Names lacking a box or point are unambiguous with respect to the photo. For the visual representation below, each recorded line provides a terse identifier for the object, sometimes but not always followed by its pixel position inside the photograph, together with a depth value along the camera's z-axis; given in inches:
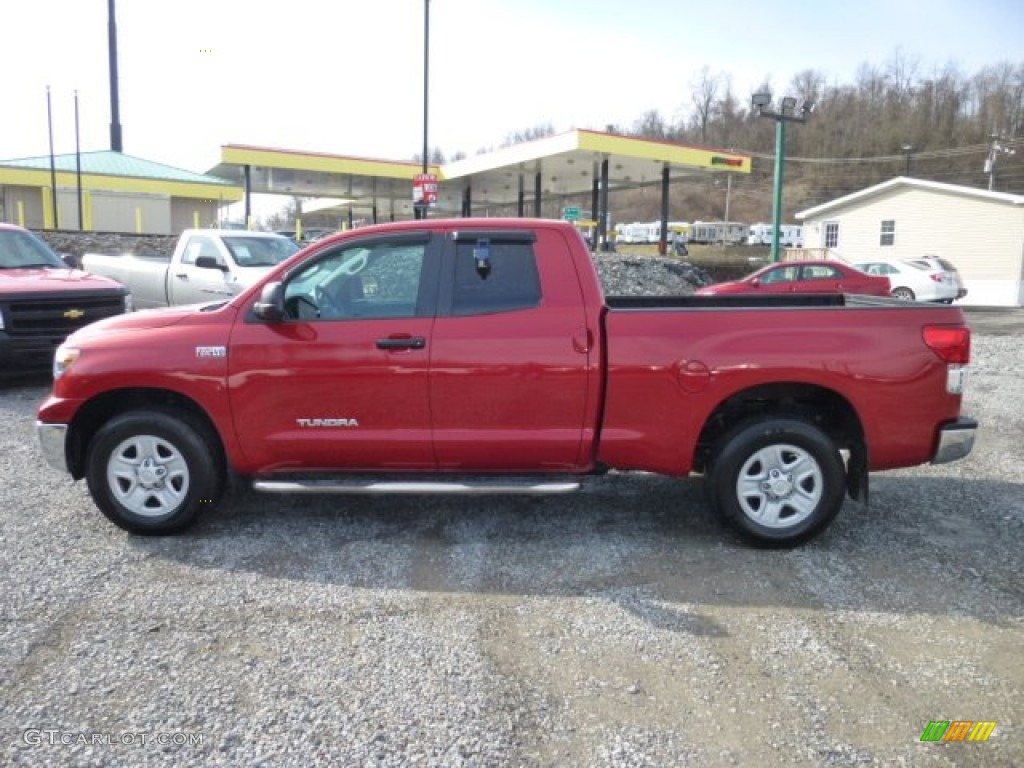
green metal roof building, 1459.2
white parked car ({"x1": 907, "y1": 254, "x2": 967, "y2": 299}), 929.5
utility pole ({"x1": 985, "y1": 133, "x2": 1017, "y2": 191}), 2124.9
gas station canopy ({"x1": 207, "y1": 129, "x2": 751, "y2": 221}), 1106.7
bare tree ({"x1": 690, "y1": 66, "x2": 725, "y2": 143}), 4298.5
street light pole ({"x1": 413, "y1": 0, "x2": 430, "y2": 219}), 906.1
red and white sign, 838.5
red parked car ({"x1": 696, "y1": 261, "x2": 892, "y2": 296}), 756.6
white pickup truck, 472.4
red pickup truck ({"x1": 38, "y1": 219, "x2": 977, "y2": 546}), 184.5
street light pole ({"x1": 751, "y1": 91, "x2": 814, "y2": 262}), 906.1
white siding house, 1114.1
